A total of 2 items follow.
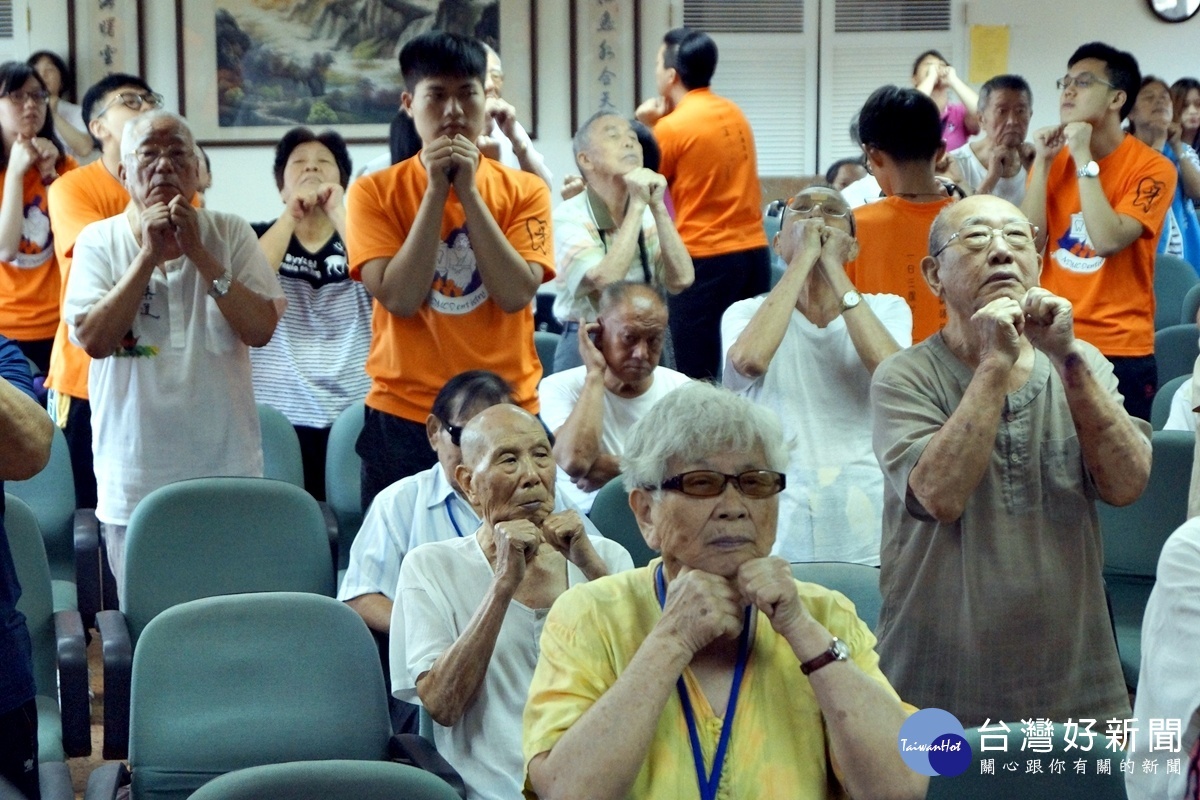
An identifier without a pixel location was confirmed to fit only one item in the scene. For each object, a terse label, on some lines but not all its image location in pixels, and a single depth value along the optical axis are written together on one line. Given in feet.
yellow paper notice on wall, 26.58
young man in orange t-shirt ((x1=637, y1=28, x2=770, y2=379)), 15.81
